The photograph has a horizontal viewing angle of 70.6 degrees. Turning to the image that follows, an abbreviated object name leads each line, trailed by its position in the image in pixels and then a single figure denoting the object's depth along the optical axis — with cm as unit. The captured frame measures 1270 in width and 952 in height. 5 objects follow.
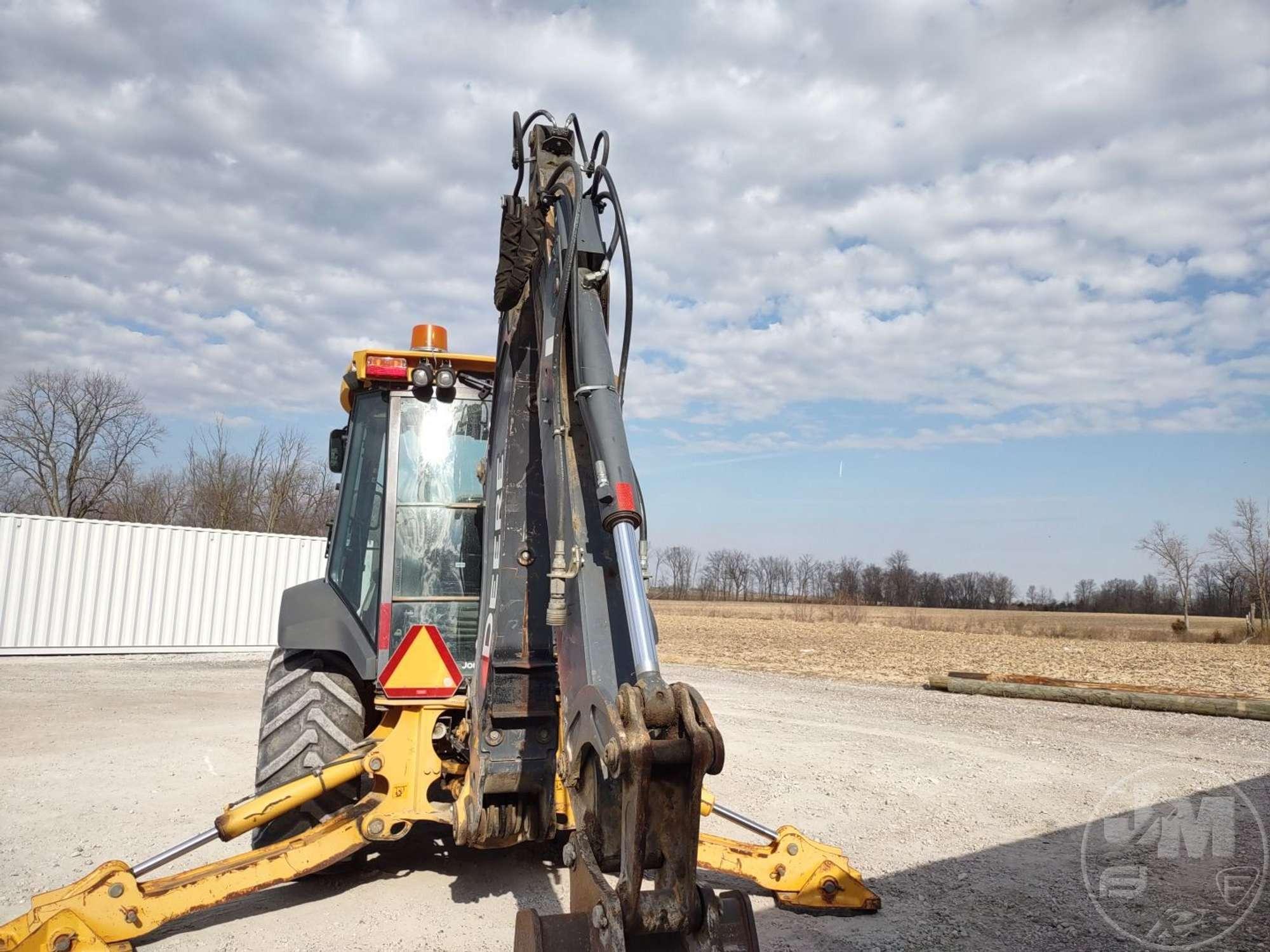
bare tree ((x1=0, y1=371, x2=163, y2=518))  3541
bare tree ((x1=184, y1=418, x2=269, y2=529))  3606
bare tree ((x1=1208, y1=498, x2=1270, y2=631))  4228
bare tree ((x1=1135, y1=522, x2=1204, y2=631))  5434
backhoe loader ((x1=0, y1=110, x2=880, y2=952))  231
